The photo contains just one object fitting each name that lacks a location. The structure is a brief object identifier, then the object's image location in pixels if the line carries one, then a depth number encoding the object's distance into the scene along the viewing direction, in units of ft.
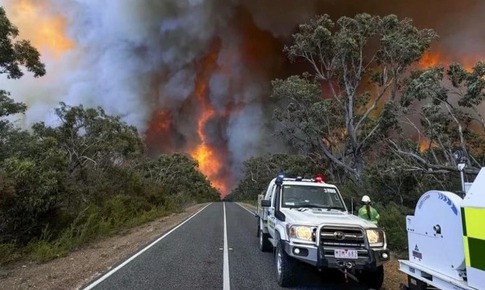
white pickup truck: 23.16
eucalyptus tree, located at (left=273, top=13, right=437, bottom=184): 91.40
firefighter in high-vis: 34.45
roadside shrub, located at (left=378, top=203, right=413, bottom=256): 41.50
